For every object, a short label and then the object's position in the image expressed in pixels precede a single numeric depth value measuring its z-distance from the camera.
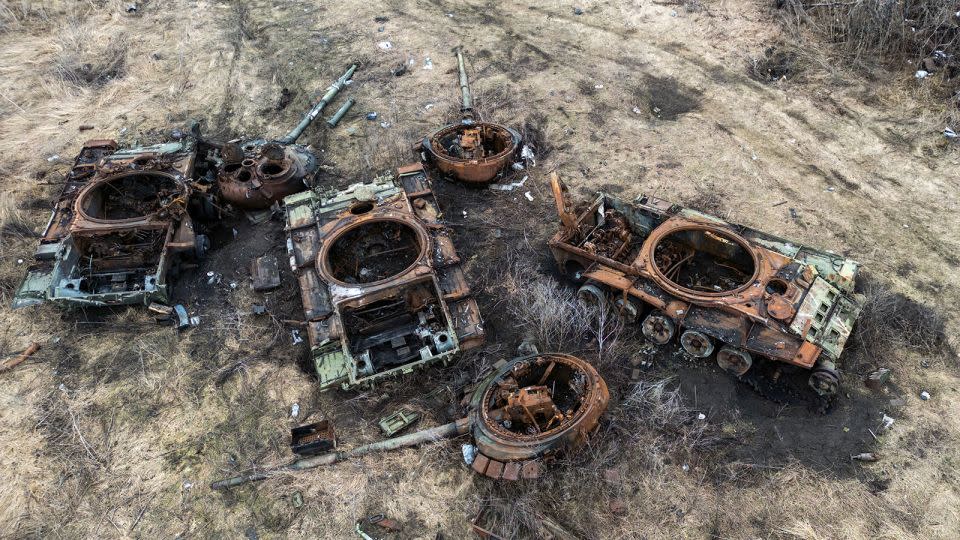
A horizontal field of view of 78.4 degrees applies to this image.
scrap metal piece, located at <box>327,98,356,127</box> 11.67
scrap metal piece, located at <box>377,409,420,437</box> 7.07
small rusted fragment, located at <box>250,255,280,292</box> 8.91
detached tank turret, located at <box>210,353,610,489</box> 6.28
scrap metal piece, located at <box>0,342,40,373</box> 8.12
